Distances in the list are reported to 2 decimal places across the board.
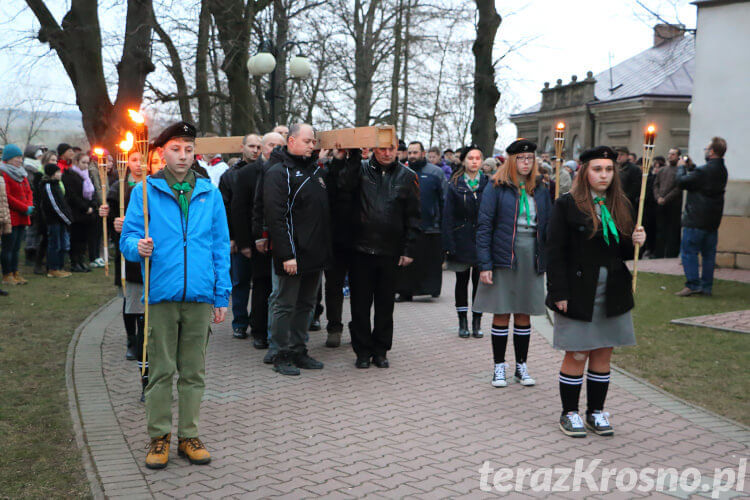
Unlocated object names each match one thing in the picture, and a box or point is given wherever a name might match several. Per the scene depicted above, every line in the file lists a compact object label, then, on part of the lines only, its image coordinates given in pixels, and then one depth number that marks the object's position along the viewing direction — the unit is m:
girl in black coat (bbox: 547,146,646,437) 5.47
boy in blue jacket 4.89
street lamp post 17.39
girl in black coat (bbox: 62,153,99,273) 14.43
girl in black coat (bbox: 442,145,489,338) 9.10
